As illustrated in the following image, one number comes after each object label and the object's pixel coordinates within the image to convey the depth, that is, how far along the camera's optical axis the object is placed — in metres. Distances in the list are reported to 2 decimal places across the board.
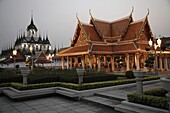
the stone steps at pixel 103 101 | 6.25
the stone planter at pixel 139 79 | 5.63
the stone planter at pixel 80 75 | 8.17
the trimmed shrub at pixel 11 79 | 10.37
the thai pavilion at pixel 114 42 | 19.56
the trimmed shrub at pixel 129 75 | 12.79
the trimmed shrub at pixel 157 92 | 5.66
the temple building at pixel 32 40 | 77.31
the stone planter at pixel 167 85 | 3.05
